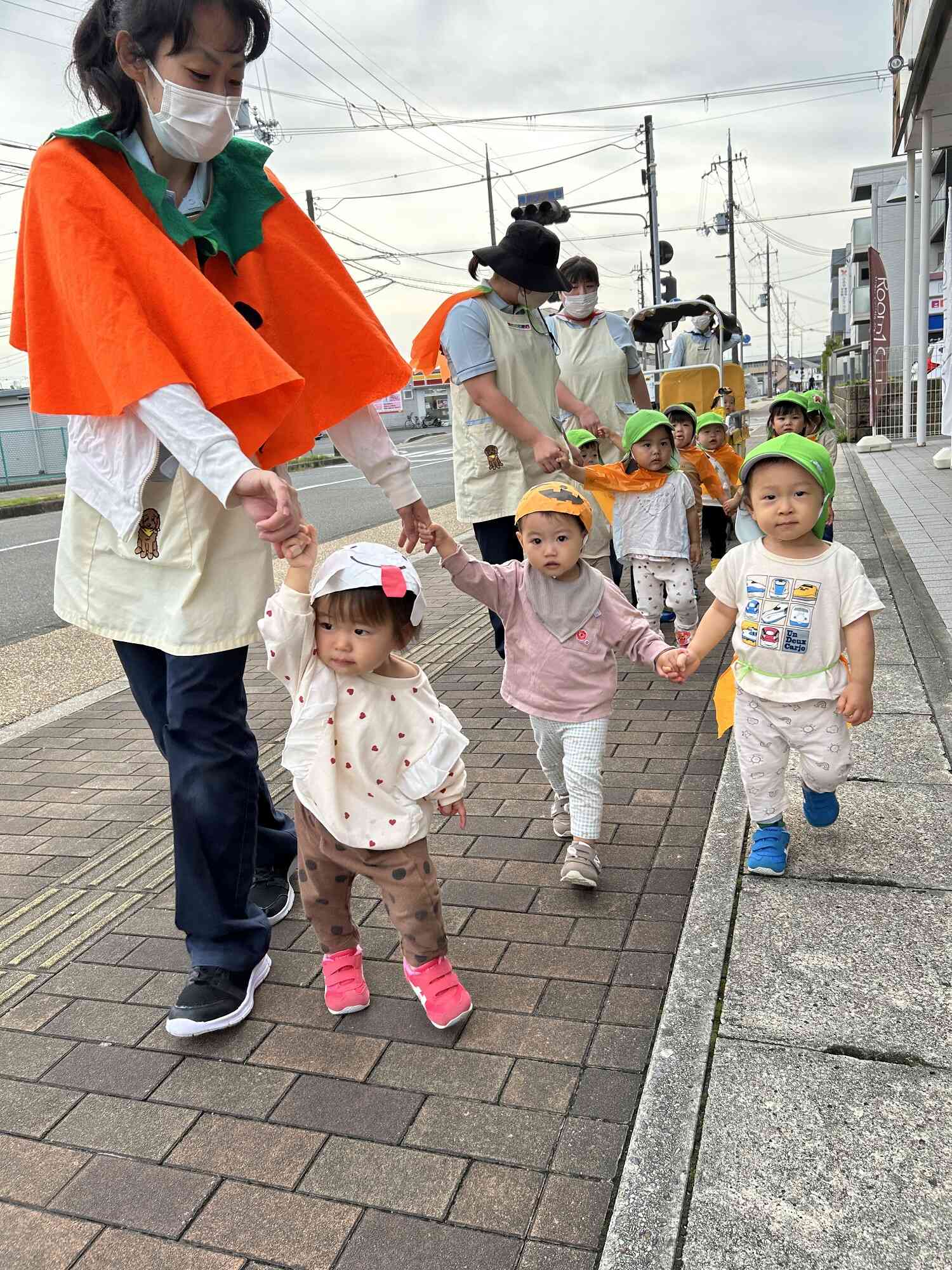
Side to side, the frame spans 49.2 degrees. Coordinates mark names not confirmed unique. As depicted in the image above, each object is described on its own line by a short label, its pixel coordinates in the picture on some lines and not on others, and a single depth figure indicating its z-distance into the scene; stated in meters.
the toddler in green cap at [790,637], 3.00
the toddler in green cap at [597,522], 5.52
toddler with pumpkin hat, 3.24
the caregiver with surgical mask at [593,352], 6.20
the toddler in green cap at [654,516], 5.66
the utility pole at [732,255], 52.91
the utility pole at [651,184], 27.21
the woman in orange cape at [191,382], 2.18
